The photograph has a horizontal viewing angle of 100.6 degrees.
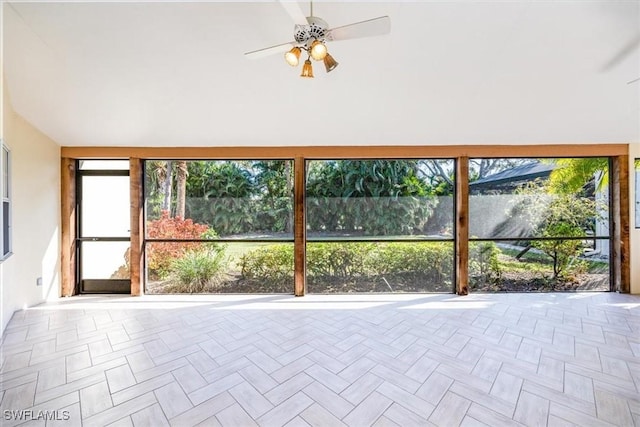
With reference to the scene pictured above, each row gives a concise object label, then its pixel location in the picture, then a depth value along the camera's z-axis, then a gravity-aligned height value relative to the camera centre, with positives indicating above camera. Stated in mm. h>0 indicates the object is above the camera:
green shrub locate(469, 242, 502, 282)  4398 -829
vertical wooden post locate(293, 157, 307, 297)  4180 -241
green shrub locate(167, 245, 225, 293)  4438 -955
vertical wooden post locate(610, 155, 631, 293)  4070 -125
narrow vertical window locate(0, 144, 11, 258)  2900 +133
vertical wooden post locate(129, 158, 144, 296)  4109 -171
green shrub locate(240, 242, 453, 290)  4449 -812
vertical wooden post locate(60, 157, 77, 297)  4039 -135
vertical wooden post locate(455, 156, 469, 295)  4184 -311
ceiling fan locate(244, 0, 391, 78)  1875 +1336
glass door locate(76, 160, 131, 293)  4242 -190
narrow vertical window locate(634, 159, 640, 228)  4102 +306
